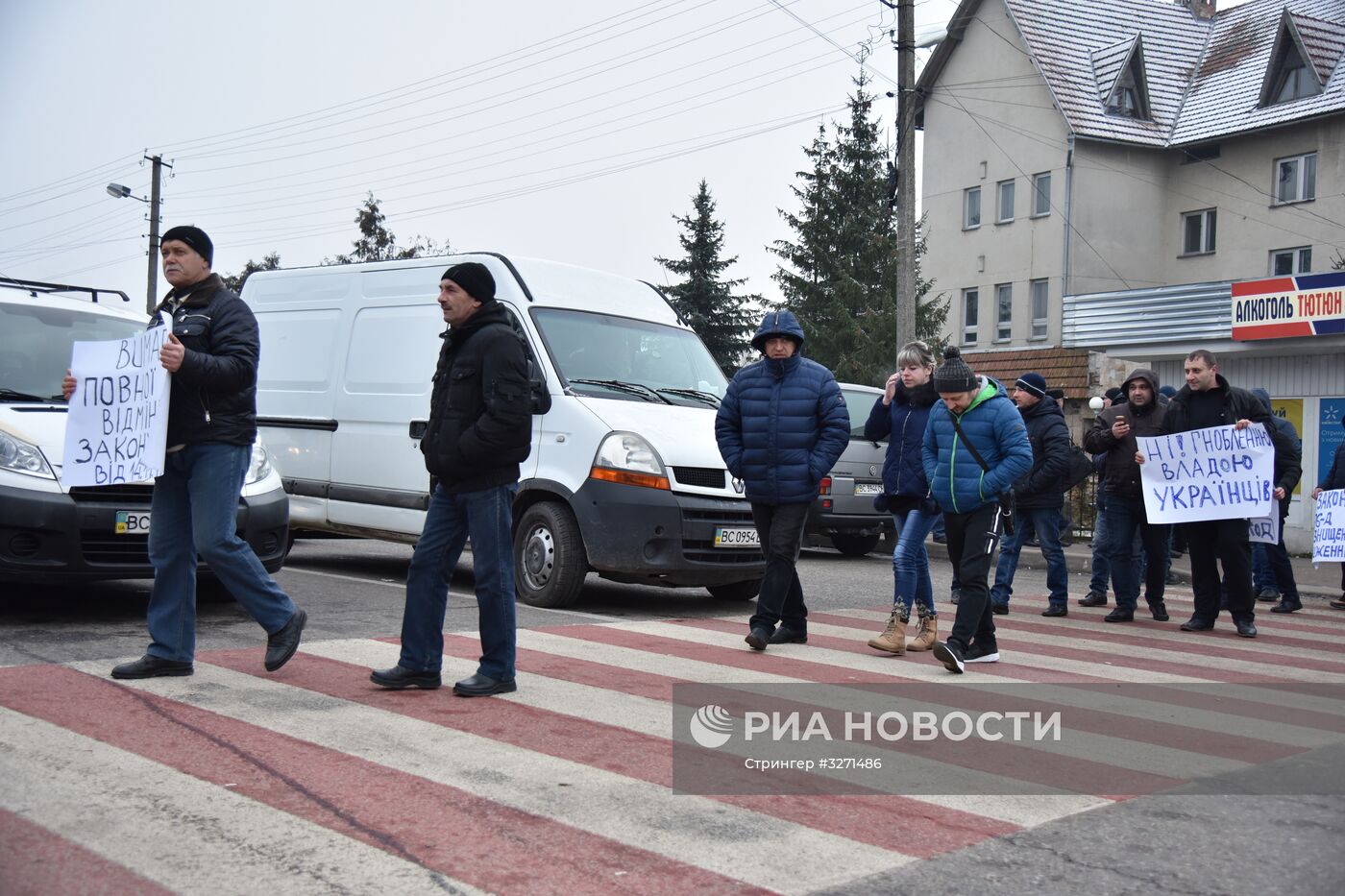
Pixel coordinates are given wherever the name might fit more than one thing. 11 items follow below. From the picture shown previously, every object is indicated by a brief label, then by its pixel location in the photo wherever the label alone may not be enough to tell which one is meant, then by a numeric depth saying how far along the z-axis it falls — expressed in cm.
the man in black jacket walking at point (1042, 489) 1024
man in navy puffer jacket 761
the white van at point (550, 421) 909
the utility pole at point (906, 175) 1967
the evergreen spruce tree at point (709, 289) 5088
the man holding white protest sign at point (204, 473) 586
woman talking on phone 796
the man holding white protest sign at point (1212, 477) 937
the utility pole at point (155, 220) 4162
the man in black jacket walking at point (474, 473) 574
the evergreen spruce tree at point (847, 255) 4159
